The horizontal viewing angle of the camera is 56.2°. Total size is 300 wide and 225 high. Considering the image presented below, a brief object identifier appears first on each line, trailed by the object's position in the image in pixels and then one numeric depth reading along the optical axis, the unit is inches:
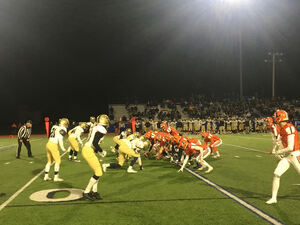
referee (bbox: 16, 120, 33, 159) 496.4
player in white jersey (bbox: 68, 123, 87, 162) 422.5
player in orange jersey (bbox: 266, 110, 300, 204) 215.2
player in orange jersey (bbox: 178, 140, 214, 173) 348.8
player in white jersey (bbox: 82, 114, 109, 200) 231.5
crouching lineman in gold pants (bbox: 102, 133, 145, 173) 340.5
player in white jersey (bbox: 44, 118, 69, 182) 316.5
